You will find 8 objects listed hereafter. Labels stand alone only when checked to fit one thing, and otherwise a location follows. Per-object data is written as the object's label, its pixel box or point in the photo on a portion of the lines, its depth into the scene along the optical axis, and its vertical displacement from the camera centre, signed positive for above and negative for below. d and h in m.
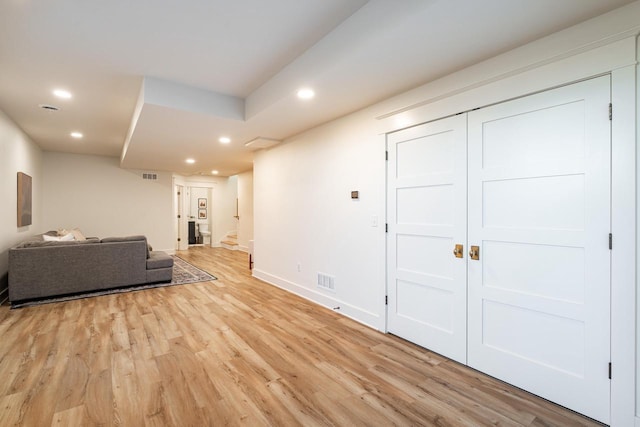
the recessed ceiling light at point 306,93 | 2.68 +1.11
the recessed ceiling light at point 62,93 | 3.32 +1.37
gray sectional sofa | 3.86 -0.79
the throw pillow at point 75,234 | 5.52 -0.41
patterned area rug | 3.93 -1.18
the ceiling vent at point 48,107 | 3.76 +1.37
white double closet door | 1.75 -0.21
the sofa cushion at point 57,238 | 4.64 -0.42
